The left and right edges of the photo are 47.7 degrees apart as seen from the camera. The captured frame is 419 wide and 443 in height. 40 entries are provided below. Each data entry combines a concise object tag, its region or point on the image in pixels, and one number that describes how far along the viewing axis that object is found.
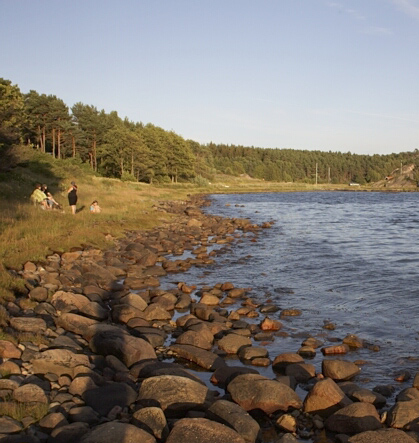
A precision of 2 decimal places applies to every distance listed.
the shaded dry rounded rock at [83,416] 5.68
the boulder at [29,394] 5.85
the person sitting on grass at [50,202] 25.39
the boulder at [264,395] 6.60
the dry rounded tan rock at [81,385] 6.41
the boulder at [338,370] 7.89
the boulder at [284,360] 8.34
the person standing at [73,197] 24.78
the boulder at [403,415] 6.12
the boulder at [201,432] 5.15
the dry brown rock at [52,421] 5.44
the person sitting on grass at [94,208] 27.22
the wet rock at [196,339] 9.04
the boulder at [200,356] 8.26
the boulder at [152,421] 5.47
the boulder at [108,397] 6.09
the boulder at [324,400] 6.58
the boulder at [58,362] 6.94
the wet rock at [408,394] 6.83
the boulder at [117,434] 5.00
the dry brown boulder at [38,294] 10.56
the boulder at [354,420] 6.09
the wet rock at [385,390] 7.37
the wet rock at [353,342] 9.54
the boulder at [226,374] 7.54
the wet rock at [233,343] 9.07
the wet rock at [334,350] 9.12
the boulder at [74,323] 9.15
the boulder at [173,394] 6.25
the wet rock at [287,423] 6.23
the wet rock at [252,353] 8.73
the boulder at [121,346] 7.95
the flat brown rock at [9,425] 5.16
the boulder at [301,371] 7.84
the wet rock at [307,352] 8.99
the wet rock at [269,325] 10.50
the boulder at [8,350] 7.11
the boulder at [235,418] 5.69
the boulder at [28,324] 8.38
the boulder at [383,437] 5.50
